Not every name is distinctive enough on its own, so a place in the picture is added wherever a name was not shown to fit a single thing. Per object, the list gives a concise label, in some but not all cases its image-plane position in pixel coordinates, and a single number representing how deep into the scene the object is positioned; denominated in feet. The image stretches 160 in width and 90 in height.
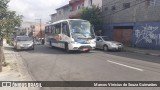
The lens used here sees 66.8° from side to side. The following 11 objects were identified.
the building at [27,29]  171.69
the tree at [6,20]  18.95
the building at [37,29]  144.51
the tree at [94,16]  49.76
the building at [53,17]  97.84
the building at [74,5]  67.36
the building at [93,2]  55.09
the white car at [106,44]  36.50
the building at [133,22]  38.82
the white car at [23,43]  38.77
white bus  31.00
